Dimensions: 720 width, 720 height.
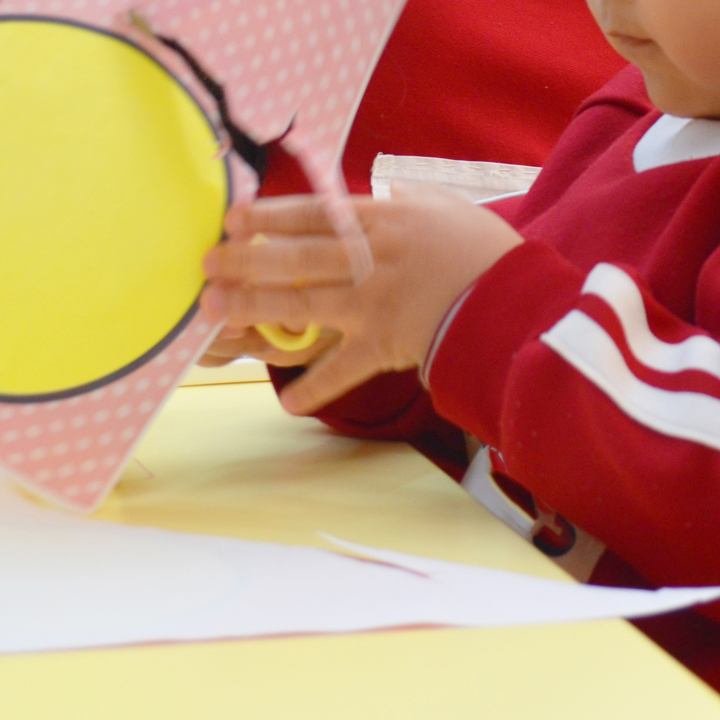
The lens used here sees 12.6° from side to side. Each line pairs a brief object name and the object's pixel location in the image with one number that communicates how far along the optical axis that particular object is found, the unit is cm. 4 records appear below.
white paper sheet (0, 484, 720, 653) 133
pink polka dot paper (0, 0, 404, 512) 137
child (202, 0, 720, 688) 140
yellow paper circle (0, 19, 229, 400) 137
